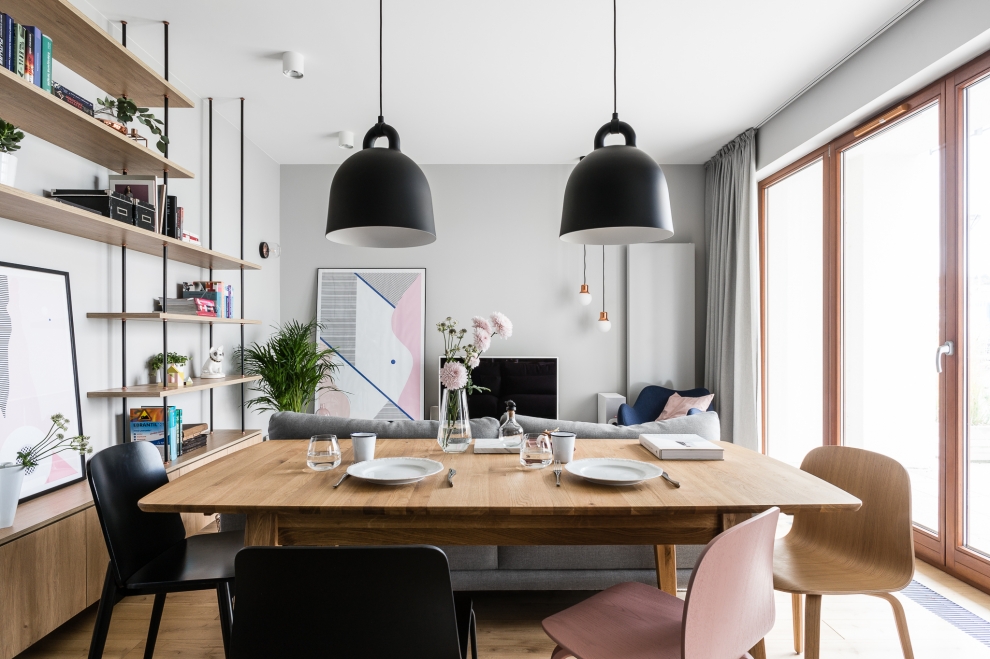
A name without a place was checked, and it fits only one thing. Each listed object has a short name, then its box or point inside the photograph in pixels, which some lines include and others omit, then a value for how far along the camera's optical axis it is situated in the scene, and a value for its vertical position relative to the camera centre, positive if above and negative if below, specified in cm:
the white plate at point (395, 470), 141 -38
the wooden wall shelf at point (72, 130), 186 +79
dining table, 126 -40
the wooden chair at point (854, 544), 150 -64
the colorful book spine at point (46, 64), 198 +97
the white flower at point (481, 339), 170 -2
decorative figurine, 340 -20
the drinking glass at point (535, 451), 159 -34
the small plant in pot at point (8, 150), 185 +62
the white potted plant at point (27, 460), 175 -45
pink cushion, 419 -56
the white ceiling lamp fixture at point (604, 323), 475 +8
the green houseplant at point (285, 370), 402 -27
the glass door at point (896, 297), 266 +19
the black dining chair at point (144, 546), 149 -66
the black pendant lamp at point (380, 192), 161 +42
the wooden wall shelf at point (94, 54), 199 +115
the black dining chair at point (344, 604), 88 -44
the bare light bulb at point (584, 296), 474 +31
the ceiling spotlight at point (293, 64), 295 +145
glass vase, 177 -30
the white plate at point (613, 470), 142 -38
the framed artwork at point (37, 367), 207 -14
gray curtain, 405 +30
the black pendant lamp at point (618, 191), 158 +41
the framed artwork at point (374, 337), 479 -4
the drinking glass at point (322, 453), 156 -34
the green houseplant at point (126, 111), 246 +100
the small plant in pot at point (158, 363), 303 -17
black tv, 469 -43
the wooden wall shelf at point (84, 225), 191 +44
